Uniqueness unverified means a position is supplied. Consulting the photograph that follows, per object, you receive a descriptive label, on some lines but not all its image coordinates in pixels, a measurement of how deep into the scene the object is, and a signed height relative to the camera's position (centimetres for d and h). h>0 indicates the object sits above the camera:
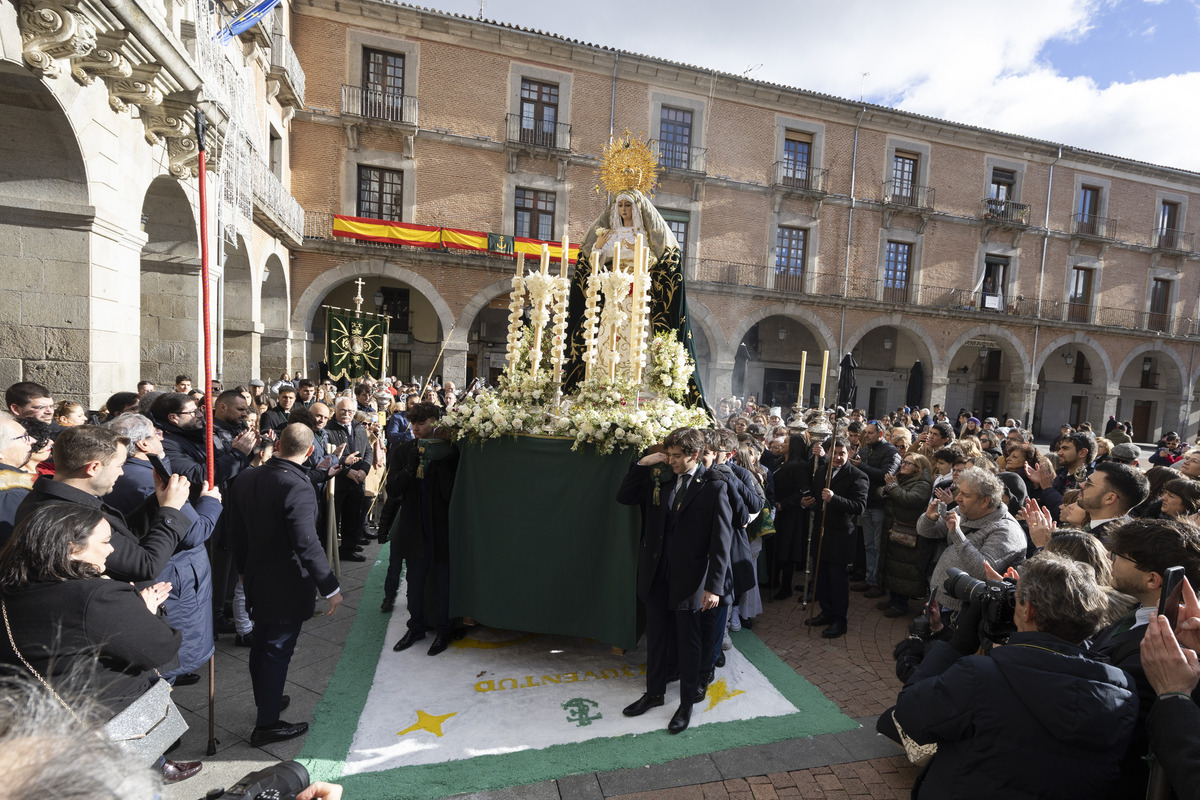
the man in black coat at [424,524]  443 -130
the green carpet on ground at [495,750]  300 -218
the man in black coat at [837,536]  491 -134
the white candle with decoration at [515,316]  502 +39
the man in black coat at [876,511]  577 -133
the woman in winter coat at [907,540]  509 -140
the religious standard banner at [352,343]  1358 +18
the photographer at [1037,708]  170 -97
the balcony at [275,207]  1211 +329
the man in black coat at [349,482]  612 -147
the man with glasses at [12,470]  263 -67
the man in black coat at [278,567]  319 -122
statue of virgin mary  564 +129
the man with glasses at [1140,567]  201 -66
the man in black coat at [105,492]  233 -65
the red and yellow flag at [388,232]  1644 +347
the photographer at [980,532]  330 -87
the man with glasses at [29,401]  386 -46
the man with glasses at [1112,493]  322 -56
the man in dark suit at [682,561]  351 -119
